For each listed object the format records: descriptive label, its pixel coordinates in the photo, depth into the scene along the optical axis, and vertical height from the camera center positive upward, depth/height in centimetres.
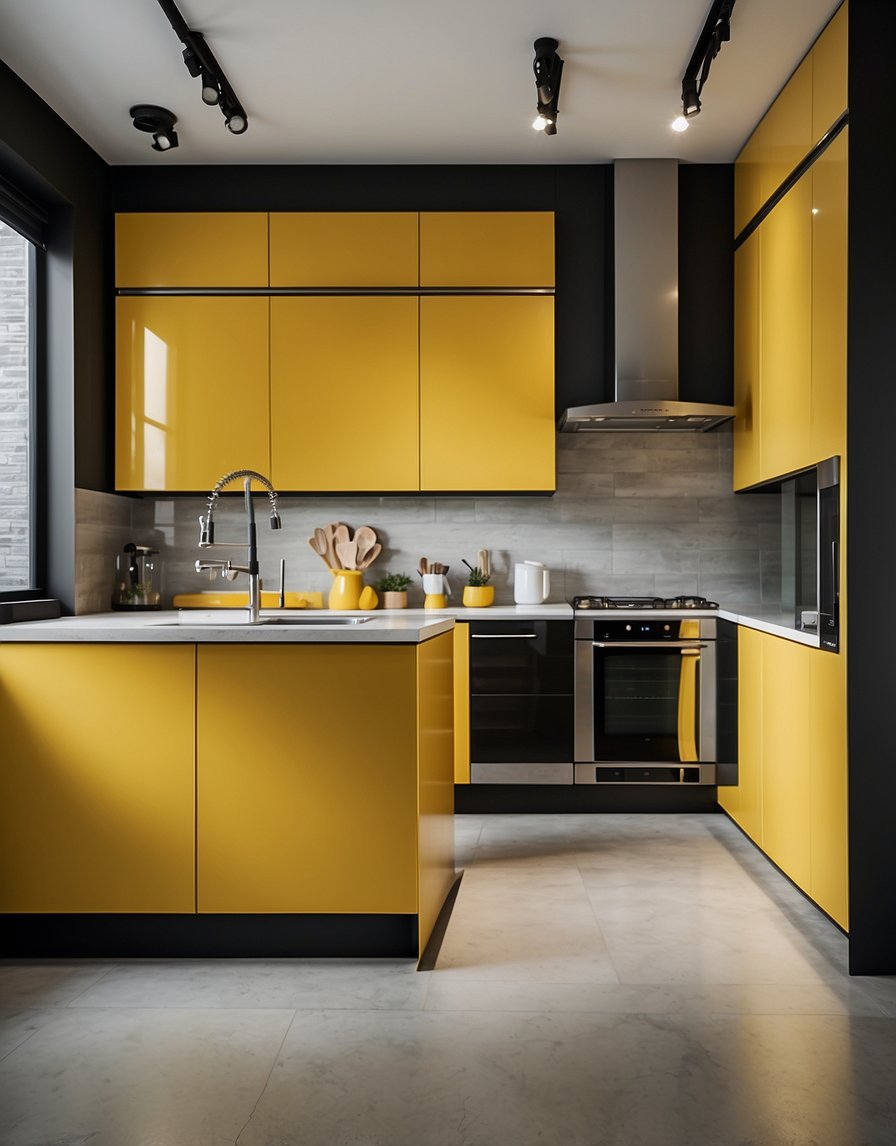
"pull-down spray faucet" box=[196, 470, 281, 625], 275 +1
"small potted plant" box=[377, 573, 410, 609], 442 -12
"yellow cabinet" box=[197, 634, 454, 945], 250 -57
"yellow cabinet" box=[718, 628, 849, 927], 268 -64
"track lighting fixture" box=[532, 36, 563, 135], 318 +168
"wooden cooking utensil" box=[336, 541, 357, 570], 450 +6
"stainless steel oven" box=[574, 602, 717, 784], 403 -56
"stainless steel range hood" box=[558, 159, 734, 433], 425 +127
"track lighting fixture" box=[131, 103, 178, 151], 369 +176
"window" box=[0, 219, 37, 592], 362 +60
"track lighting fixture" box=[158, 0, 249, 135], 300 +171
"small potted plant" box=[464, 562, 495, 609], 437 -12
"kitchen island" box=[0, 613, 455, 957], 250 -60
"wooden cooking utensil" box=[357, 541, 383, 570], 452 +5
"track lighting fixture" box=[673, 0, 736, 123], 291 +167
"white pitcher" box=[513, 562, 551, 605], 432 -9
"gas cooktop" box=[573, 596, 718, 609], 417 -17
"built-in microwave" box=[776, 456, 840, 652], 271 +5
